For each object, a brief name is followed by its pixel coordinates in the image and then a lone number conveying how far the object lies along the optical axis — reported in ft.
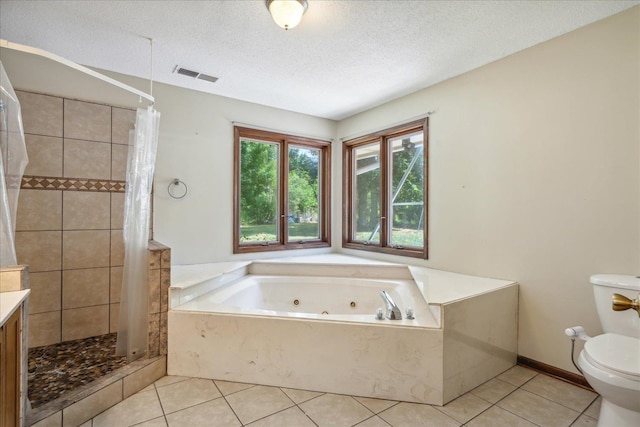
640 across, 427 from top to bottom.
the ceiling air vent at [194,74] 8.27
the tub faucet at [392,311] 6.11
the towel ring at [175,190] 9.34
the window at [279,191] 10.94
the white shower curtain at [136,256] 6.59
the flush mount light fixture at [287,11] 5.37
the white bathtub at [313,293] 8.39
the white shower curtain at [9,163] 4.47
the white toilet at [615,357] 4.18
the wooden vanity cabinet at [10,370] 3.56
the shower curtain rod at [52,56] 4.48
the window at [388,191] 9.96
